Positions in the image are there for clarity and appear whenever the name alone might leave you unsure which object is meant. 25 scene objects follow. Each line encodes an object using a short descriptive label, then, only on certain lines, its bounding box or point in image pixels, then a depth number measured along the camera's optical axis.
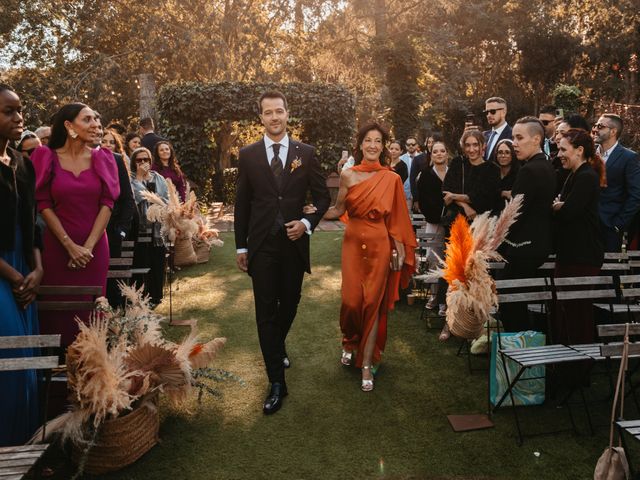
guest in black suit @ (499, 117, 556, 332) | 4.14
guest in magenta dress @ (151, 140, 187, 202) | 7.54
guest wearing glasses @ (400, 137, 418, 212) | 9.45
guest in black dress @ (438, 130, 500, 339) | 5.30
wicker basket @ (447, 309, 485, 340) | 3.62
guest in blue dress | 2.98
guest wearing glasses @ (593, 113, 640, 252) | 5.43
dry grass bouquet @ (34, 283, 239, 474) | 2.93
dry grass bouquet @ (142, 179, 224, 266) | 6.11
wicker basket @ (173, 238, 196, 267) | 6.61
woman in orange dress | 4.46
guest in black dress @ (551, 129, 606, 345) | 4.09
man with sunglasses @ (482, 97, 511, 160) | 5.86
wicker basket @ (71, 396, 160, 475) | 3.12
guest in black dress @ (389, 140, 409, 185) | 9.02
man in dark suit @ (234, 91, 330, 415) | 3.96
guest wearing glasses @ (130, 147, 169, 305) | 6.42
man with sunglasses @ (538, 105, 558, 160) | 6.95
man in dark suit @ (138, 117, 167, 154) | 8.71
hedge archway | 14.95
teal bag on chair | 4.01
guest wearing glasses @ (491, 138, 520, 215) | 5.35
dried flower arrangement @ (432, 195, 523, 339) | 3.59
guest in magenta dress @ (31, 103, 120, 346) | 3.81
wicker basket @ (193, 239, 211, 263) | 8.81
